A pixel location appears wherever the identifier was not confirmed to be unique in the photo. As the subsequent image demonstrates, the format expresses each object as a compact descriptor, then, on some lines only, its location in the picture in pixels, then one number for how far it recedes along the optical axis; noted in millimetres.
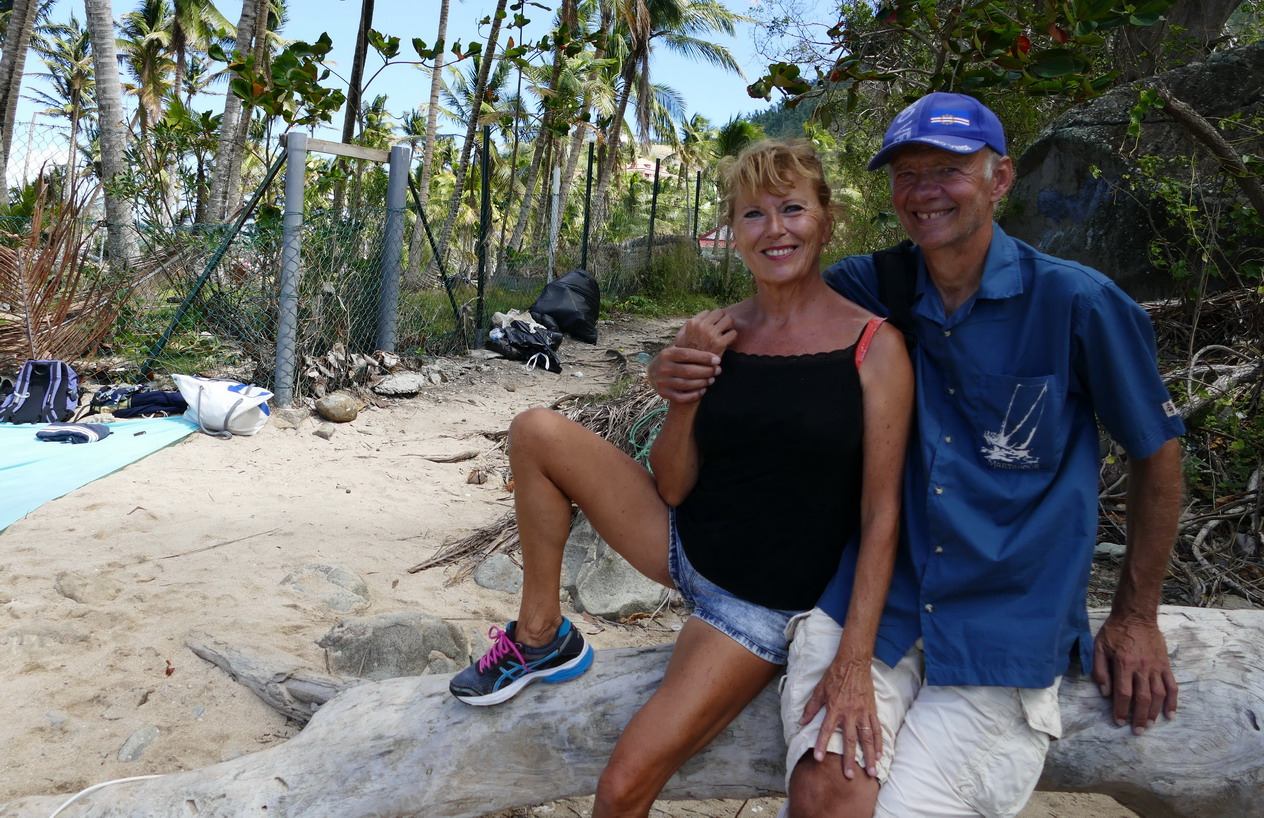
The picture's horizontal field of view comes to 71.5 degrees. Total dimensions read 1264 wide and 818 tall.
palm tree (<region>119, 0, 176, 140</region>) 32875
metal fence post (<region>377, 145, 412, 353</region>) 7594
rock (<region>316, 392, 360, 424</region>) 6547
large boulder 4648
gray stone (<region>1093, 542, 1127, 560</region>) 3918
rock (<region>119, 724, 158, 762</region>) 2639
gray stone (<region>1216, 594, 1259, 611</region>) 3400
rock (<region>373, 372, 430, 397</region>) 7363
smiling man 1723
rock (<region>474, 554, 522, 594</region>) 4098
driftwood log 1853
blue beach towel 4637
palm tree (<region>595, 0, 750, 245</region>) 21250
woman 1864
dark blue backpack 6020
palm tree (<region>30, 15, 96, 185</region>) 30688
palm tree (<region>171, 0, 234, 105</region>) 32438
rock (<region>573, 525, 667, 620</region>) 3881
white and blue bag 5944
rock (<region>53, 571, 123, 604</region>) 3521
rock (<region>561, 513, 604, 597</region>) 4137
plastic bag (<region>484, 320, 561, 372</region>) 9148
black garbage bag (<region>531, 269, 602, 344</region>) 10523
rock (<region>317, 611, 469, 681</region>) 3209
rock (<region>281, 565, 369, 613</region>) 3736
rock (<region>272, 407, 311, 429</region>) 6340
